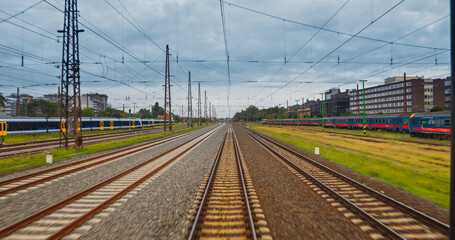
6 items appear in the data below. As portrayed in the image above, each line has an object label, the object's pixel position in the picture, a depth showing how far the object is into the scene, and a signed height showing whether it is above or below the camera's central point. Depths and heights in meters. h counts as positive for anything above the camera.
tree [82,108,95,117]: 85.41 +2.62
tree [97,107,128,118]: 102.16 +2.64
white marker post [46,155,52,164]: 12.77 -2.56
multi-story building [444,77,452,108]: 91.02 +10.33
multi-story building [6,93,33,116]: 160.06 +8.29
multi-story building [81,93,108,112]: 155.79 +14.06
